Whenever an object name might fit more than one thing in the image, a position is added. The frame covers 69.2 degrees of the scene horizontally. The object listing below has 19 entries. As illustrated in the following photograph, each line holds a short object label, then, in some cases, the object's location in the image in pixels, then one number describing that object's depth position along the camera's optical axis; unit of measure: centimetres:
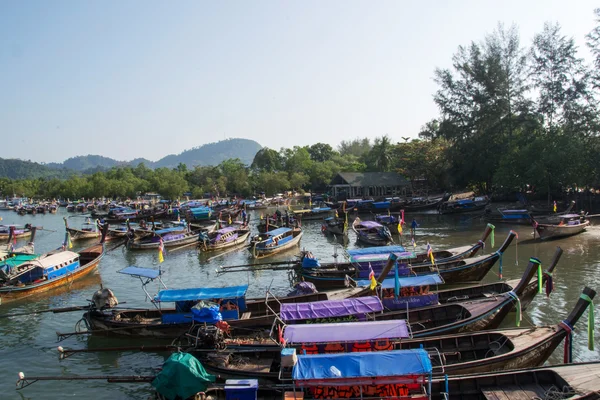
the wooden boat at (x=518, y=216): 3853
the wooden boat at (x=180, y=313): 1680
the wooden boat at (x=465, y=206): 5256
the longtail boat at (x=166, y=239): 3969
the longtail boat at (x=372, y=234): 3559
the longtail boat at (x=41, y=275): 2405
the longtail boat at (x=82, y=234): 4616
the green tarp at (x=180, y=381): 1068
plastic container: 1052
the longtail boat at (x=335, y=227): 4200
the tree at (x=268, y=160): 10719
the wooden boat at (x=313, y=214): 5601
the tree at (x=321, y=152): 11675
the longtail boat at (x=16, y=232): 4875
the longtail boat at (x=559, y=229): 3362
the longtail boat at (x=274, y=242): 3378
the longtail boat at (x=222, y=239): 3697
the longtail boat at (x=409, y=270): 2253
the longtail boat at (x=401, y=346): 1201
